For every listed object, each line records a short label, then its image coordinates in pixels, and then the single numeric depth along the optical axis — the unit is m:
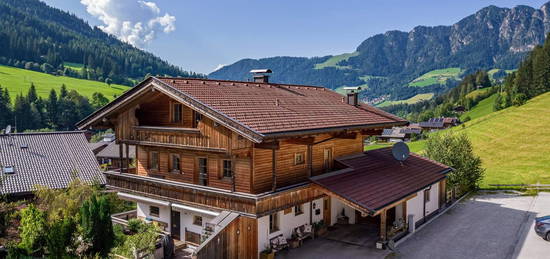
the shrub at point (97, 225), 16.20
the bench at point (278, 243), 16.27
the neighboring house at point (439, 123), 119.31
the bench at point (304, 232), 17.69
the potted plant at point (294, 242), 17.22
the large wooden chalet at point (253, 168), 15.36
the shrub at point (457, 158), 28.44
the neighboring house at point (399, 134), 118.57
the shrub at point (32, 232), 16.80
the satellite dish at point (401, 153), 22.78
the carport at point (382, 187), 16.64
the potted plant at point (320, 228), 18.91
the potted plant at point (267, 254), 15.42
